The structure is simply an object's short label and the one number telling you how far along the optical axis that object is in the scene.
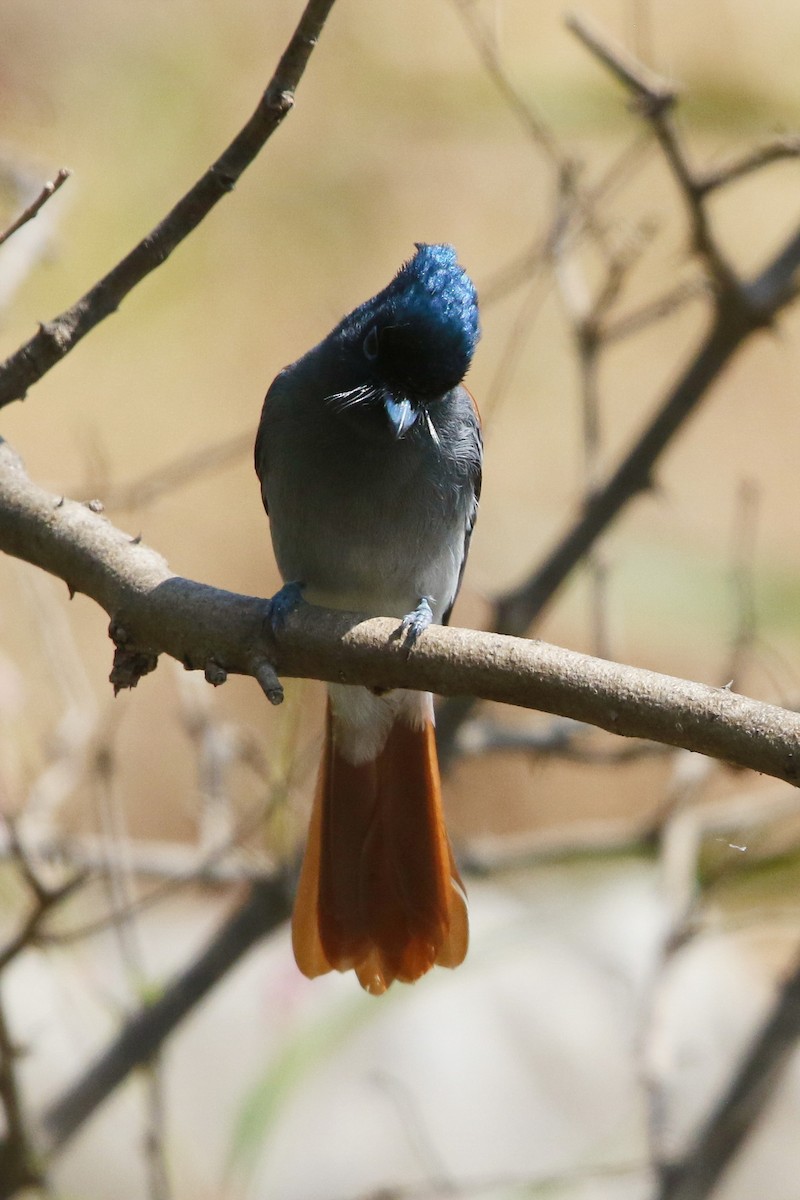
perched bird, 5.60
